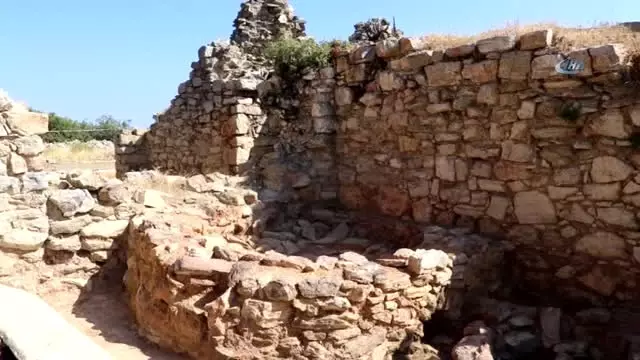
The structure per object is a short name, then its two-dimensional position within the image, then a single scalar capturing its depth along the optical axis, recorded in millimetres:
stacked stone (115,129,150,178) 12219
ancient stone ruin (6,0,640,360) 4305
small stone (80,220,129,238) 5820
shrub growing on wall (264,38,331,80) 8180
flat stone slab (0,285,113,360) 3199
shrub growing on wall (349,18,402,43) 10070
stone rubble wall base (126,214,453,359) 4070
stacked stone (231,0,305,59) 10992
